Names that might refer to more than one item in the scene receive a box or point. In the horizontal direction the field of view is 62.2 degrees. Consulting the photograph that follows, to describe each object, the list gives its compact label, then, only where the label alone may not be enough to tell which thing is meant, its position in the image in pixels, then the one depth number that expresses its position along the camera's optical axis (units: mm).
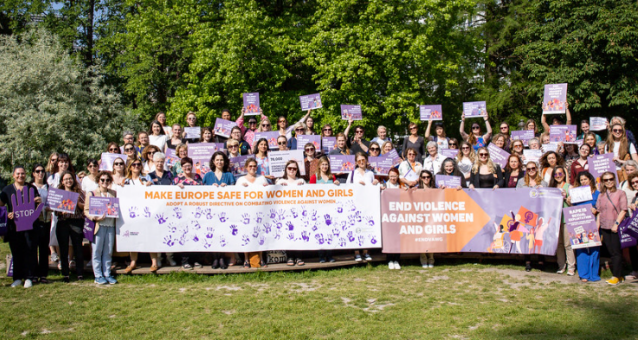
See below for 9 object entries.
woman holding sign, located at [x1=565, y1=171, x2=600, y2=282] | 8602
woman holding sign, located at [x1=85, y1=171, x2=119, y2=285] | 8680
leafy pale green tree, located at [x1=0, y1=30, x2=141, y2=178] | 21609
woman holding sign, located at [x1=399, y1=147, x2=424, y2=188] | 9875
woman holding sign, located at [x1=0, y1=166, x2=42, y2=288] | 8383
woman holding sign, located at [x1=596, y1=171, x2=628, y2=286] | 8469
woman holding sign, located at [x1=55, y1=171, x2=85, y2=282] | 8695
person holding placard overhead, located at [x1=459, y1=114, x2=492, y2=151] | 11912
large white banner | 9117
